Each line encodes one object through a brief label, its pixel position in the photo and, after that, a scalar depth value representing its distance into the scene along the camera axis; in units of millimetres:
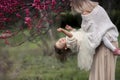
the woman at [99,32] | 6402
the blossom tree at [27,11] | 7266
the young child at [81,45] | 6355
